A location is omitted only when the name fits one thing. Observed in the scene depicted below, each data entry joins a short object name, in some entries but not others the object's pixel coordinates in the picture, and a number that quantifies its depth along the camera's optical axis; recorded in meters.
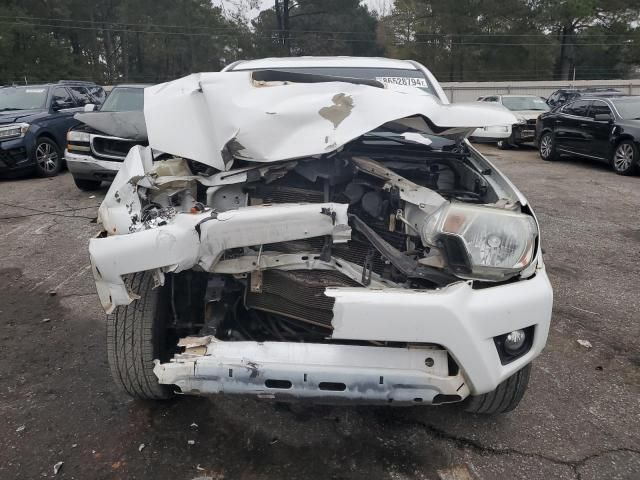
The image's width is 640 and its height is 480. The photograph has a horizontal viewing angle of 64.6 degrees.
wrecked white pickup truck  2.01
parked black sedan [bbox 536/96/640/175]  9.68
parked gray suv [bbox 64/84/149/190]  6.88
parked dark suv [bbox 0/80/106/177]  8.76
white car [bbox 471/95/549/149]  14.20
